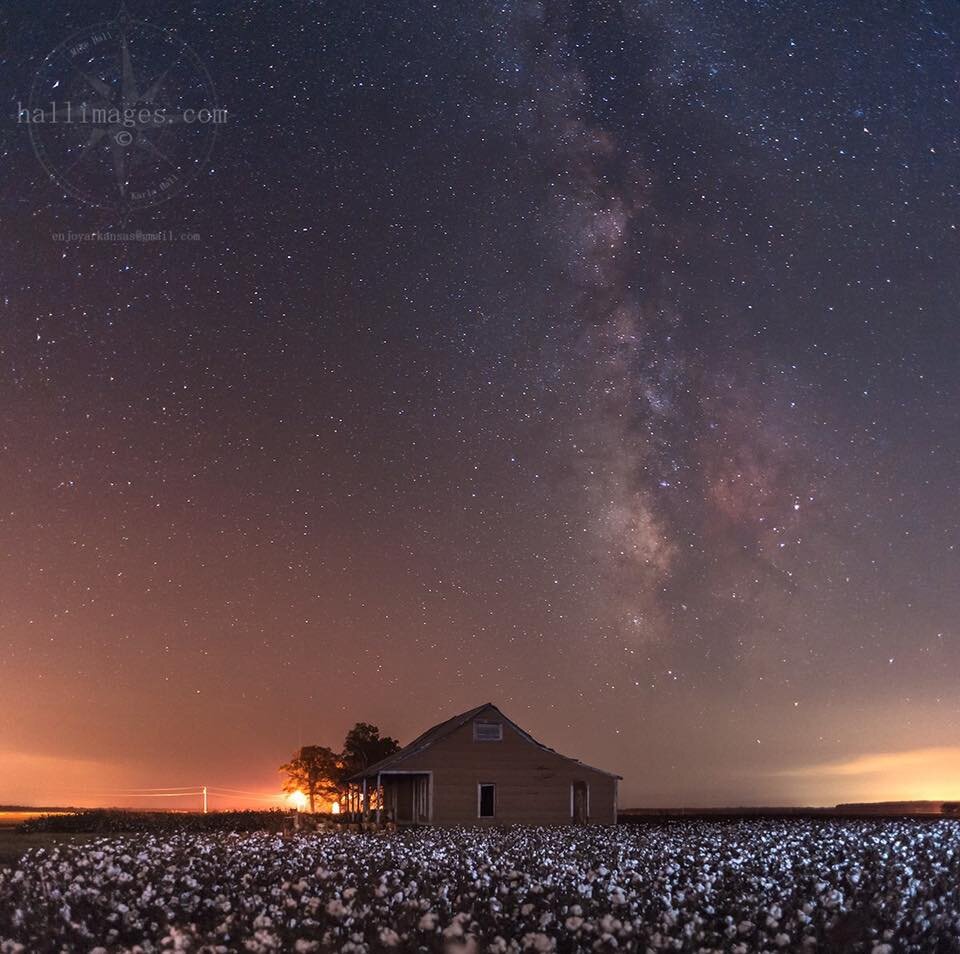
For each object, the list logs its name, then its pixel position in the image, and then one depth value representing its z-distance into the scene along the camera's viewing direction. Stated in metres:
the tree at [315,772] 89.44
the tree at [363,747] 88.56
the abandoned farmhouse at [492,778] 47.91
